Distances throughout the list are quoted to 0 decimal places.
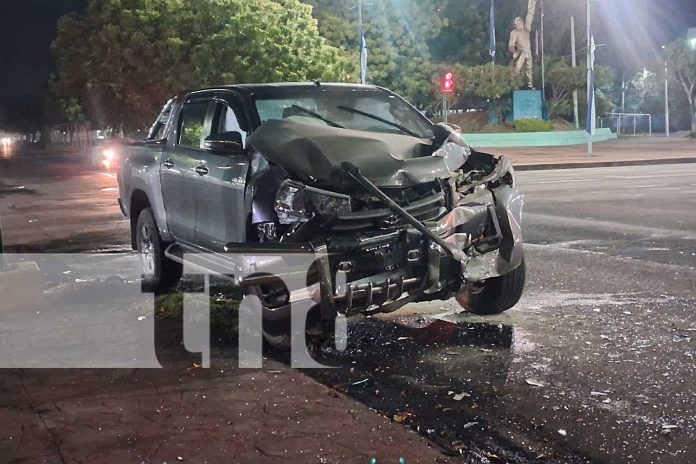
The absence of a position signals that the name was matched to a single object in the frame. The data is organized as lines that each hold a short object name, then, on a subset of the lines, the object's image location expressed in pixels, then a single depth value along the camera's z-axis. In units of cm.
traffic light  3019
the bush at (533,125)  4462
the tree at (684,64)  5644
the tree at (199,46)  3038
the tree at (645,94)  6375
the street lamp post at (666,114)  5108
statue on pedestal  4738
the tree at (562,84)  4588
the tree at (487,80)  4512
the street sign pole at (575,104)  4691
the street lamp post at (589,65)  3163
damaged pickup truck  547
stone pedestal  4744
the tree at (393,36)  4188
